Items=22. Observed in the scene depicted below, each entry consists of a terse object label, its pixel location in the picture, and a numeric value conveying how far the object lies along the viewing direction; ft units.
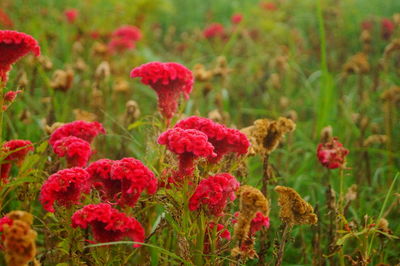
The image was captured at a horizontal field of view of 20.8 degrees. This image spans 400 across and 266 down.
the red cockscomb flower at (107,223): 3.81
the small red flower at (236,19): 16.25
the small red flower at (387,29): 15.21
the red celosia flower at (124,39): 7.79
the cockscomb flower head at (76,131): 4.30
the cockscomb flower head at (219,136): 3.94
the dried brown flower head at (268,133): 4.22
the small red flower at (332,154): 4.39
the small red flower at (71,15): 14.64
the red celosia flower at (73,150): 4.10
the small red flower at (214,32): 15.78
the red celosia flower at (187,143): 3.76
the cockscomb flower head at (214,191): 3.84
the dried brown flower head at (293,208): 3.87
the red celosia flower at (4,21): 7.78
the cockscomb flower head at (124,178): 3.86
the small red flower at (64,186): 3.87
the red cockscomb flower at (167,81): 4.29
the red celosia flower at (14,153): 4.15
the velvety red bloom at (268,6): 16.78
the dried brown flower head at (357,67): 6.30
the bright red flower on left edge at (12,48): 4.02
